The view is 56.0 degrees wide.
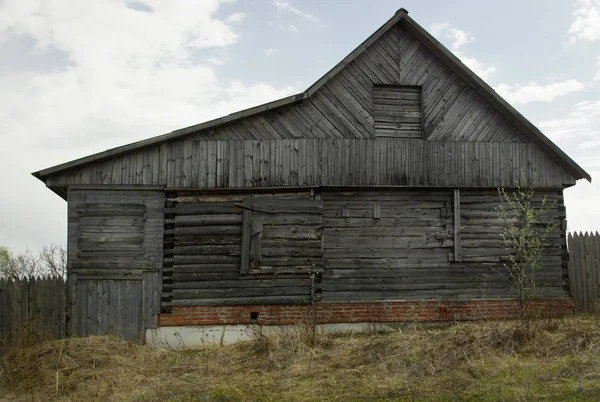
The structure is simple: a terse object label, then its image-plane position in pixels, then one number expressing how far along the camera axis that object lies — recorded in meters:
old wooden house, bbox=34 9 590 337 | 13.23
